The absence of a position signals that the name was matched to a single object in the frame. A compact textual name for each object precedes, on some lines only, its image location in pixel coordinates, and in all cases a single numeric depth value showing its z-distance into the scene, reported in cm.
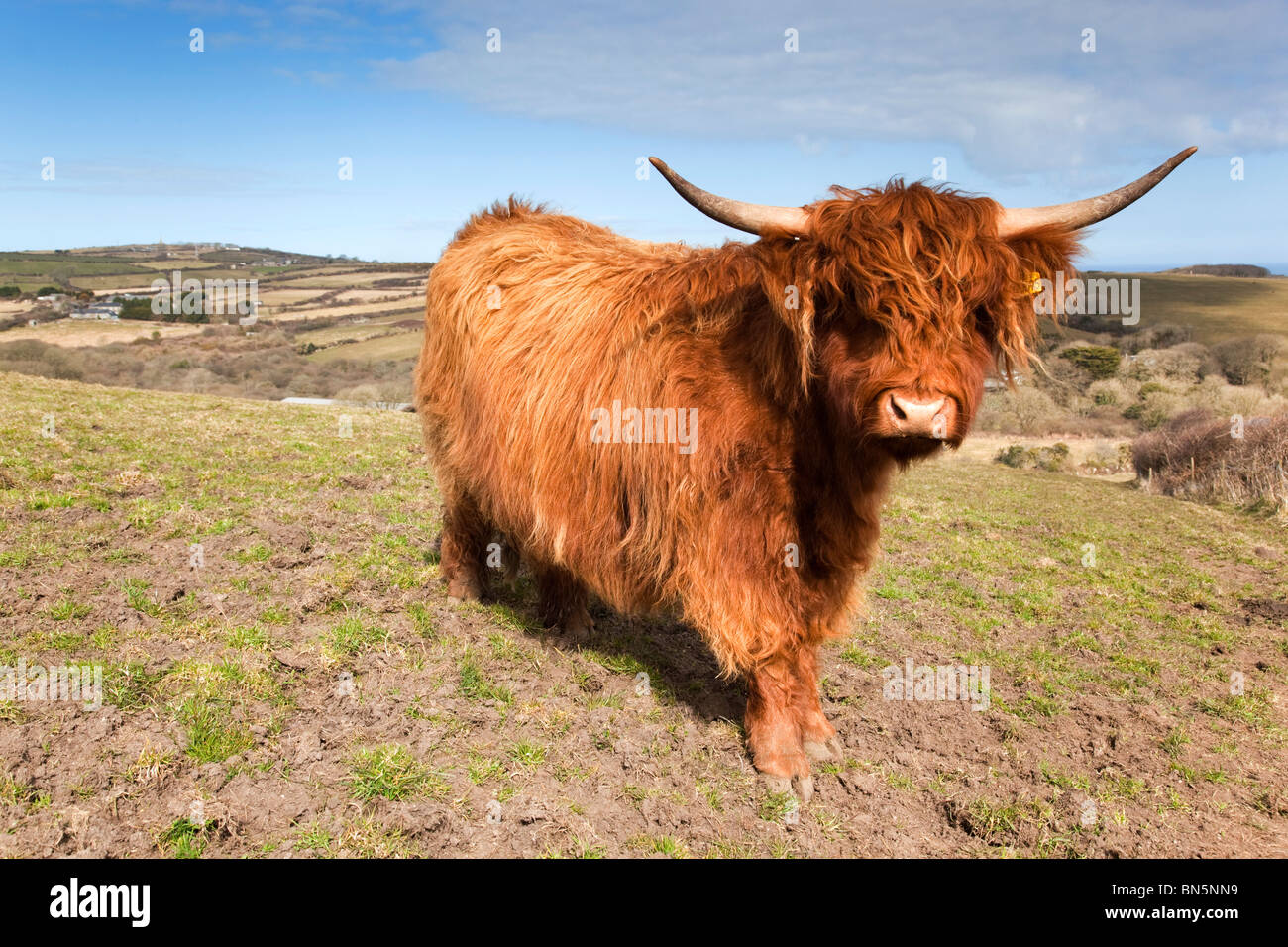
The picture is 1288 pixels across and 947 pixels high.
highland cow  264
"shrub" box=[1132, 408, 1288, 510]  1136
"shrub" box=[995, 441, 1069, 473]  2012
